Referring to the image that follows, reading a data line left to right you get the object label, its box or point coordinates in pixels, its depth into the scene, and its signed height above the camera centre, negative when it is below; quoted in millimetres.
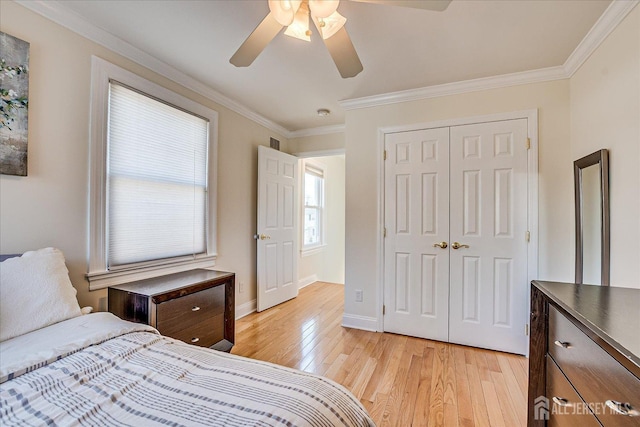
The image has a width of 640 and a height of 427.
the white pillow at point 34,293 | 1231 -378
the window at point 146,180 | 1981 +285
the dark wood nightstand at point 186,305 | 1819 -631
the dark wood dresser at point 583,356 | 734 -449
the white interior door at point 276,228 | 3498 -160
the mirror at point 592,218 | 1771 +4
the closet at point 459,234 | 2496 -157
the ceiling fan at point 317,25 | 1156 +862
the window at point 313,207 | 4914 +168
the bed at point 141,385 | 769 -545
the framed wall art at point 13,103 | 1522 +609
